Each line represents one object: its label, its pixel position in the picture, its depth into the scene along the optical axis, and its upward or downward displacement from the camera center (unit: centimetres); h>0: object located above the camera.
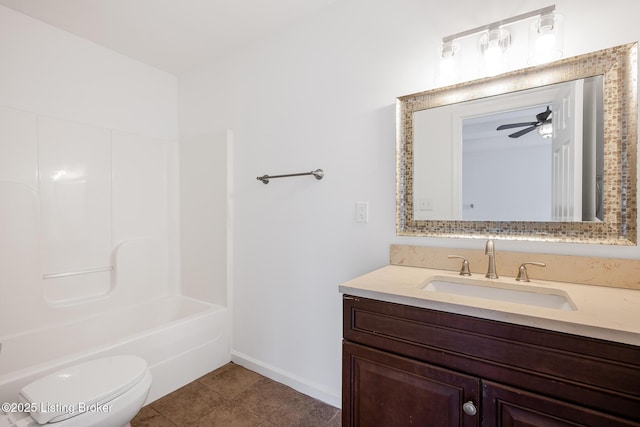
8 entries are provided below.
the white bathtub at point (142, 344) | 168 -85
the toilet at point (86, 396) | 112 -74
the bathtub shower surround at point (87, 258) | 183 -34
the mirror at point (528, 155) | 113 +23
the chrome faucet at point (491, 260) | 126 -21
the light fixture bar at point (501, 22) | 122 +80
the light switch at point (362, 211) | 169 -1
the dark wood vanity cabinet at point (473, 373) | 75 -48
